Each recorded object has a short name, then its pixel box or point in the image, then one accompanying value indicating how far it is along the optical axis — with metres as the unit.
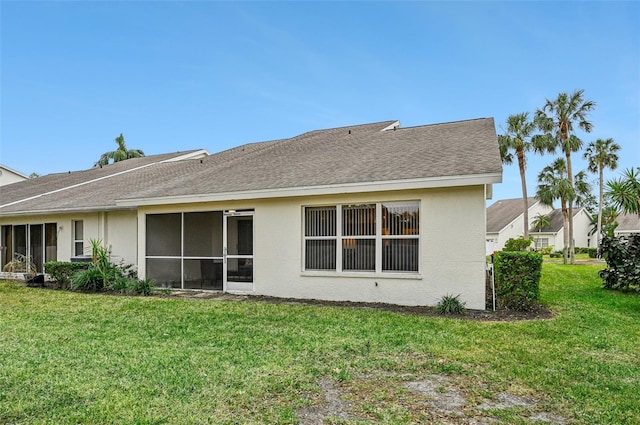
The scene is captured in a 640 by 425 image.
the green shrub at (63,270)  13.14
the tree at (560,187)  30.79
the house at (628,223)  48.88
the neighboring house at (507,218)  43.66
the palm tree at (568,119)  30.38
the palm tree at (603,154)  38.22
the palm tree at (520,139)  32.62
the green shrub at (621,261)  12.38
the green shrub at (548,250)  44.12
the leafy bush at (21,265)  15.84
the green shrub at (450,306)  8.66
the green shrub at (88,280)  12.38
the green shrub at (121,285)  11.95
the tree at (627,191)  12.37
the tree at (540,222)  48.25
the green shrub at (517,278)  8.80
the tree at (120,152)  42.94
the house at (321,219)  9.07
